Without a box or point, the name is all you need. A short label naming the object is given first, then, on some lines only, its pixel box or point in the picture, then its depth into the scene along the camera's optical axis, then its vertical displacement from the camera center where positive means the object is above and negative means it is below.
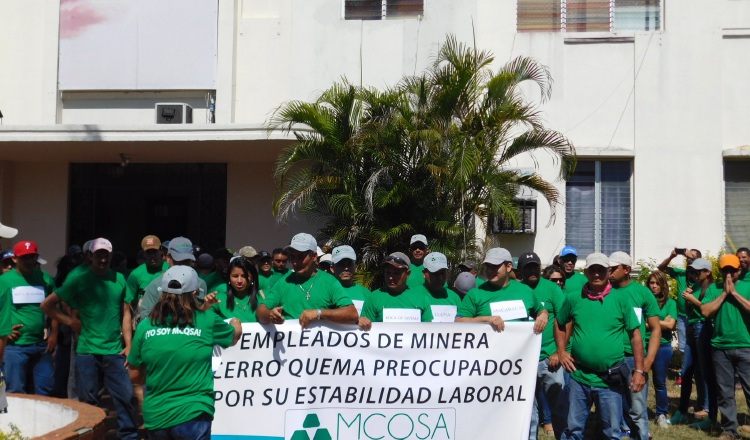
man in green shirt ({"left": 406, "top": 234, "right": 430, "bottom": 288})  10.36 +0.03
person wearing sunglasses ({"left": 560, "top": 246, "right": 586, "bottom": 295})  10.35 -0.09
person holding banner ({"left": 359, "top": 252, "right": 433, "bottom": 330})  8.01 -0.42
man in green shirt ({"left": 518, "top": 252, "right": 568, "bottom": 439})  8.75 -1.03
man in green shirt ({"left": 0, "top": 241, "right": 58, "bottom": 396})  9.23 -0.81
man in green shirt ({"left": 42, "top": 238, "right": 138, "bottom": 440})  8.33 -0.67
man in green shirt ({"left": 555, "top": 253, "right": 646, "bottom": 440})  7.66 -0.80
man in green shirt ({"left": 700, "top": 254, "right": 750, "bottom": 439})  9.62 -0.81
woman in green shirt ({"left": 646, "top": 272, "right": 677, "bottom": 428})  10.59 -1.00
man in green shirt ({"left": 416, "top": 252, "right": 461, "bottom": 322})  8.20 -0.33
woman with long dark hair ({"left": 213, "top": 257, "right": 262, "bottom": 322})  8.19 -0.38
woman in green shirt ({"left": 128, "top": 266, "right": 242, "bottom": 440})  5.73 -0.68
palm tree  13.02 +1.37
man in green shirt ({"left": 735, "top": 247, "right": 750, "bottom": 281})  9.97 -0.04
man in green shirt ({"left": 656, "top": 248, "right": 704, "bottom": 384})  12.10 -0.34
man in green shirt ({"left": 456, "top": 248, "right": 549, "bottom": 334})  8.16 -0.38
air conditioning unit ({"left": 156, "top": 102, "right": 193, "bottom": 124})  15.56 +2.28
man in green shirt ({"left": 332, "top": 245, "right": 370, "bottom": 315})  8.14 -0.19
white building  15.27 +2.67
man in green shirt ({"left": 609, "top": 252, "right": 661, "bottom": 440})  7.87 -0.48
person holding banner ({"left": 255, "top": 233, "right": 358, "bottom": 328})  7.48 -0.37
